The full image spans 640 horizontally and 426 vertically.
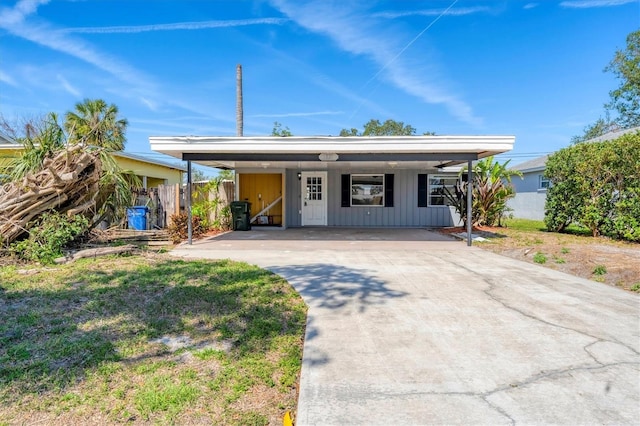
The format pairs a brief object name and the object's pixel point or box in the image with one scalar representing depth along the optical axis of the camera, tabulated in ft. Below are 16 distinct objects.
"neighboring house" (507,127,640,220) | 62.28
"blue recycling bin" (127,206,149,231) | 36.86
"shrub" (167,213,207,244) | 34.27
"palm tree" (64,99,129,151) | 57.77
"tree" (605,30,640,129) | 86.28
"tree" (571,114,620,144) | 111.38
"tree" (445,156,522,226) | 42.22
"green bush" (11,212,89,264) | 21.89
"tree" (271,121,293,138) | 91.91
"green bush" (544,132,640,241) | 32.12
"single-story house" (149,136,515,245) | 46.32
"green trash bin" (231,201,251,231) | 42.75
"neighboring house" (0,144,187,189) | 41.42
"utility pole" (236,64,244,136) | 66.80
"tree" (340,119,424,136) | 140.36
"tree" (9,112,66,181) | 23.76
